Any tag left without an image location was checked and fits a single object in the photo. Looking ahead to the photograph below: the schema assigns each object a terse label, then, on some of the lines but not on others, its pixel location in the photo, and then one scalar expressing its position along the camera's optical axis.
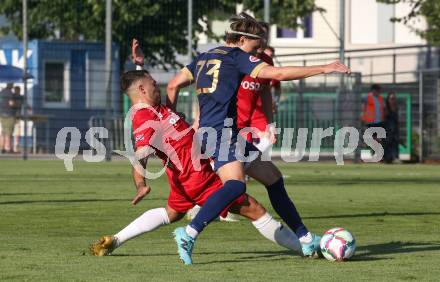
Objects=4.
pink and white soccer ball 18.50
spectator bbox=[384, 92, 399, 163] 62.73
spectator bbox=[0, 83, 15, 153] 62.72
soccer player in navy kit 17.98
